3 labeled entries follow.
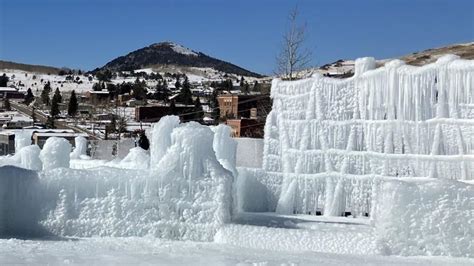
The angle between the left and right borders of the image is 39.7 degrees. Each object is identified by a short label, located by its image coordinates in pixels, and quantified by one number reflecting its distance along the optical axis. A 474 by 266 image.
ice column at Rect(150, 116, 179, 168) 10.13
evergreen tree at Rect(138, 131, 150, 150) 30.64
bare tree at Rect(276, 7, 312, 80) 22.68
